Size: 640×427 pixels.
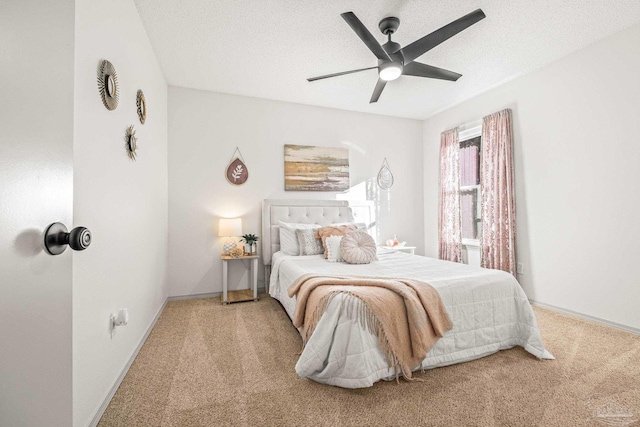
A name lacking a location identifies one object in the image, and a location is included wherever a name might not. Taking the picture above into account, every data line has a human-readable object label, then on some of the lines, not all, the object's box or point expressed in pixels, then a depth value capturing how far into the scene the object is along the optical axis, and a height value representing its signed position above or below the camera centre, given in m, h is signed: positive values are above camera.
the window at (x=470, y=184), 4.09 +0.47
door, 0.48 +0.02
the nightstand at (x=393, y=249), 3.89 -0.45
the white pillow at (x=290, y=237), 3.59 -0.23
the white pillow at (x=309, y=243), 3.52 -0.30
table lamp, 3.60 -0.13
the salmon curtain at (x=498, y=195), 3.52 +0.27
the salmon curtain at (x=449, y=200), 4.29 +0.25
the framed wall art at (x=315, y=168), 4.19 +0.74
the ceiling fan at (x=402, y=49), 2.05 +1.34
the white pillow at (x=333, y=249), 3.15 -0.34
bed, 1.75 -0.73
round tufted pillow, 3.00 -0.32
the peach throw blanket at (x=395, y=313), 1.78 -0.61
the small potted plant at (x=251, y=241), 3.68 -0.28
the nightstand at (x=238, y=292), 3.46 -0.86
